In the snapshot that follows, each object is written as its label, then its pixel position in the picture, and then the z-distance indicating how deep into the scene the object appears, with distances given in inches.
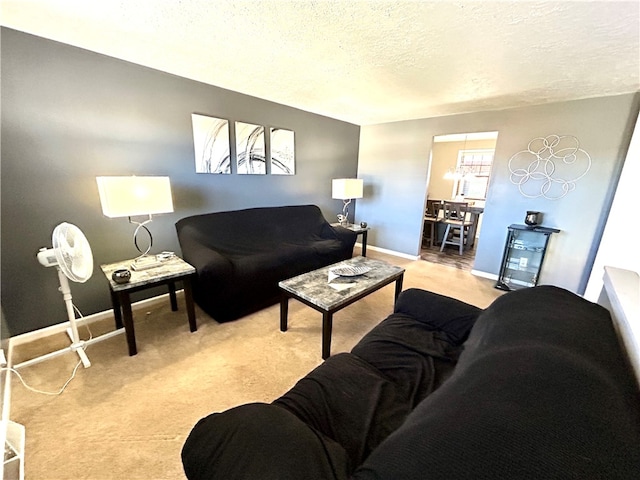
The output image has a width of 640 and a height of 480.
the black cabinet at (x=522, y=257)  123.3
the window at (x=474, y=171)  255.1
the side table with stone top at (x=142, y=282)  71.9
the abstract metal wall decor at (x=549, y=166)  115.5
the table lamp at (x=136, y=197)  73.7
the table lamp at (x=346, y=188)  159.6
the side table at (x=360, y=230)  161.9
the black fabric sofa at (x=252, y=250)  89.6
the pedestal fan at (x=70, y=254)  62.8
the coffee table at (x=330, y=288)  72.7
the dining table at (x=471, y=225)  190.7
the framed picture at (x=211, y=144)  109.6
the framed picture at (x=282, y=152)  138.8
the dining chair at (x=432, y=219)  203.3
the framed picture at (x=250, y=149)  124.3
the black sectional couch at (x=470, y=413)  18.3
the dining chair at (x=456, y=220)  183.0
